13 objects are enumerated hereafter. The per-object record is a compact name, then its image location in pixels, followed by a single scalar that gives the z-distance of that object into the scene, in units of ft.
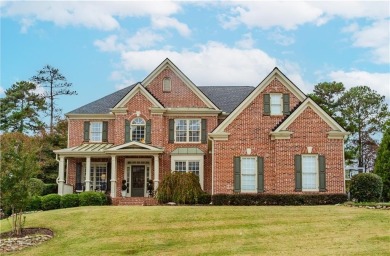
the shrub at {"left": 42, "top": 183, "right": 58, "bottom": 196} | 124.64
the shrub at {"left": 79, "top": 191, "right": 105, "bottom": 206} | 93.35
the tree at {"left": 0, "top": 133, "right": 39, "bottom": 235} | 68.85
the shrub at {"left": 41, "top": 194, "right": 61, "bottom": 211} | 93.45
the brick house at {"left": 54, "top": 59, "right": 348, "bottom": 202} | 90.99
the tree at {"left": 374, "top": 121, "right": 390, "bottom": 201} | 99.08
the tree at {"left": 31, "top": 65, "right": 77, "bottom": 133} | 182.09
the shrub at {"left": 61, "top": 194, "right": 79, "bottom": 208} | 92.84
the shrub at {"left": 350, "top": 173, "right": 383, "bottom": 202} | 85.35
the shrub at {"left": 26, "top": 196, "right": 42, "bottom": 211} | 94.27
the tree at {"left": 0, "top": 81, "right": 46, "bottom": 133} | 175.94
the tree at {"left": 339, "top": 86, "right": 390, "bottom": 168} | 167.32
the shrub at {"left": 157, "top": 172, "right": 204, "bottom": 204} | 89.86
